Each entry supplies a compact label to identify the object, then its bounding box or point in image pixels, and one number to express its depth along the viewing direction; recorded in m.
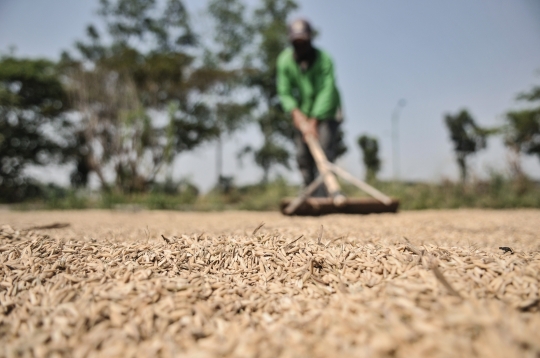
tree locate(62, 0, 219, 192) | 13.43
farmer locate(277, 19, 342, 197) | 4.64
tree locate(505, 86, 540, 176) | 23.86
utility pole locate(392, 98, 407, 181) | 22.08
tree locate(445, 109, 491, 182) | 39.18
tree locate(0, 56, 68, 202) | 14.61
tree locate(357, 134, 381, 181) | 40.22
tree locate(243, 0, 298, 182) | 20.03
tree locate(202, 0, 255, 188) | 18.53
